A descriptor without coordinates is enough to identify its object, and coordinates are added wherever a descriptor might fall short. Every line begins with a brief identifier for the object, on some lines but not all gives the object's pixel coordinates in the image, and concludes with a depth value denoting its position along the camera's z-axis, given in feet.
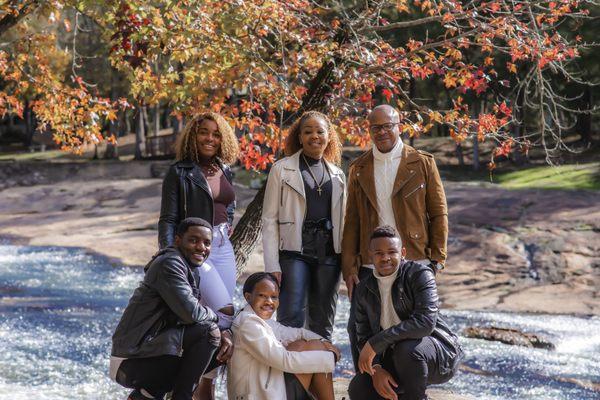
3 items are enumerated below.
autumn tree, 22.04
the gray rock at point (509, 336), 33.32
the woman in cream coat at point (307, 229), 17.31
